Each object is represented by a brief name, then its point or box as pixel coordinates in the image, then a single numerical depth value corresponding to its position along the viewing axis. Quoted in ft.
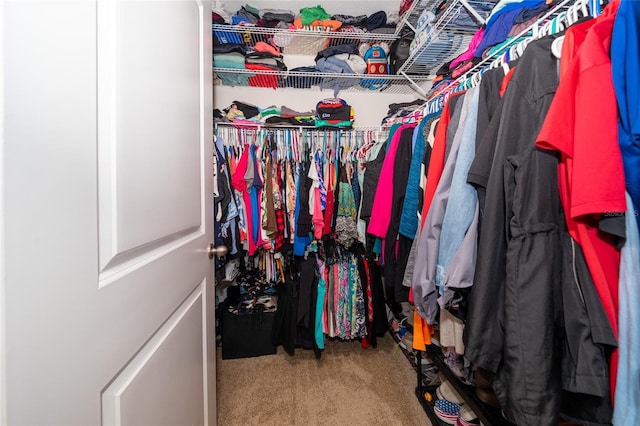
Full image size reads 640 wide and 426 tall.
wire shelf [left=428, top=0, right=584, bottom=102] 2.38
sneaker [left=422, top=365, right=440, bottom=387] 4.82
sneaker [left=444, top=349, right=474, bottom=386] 3.22
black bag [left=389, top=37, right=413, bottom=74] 5.62
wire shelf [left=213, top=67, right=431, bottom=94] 5.87
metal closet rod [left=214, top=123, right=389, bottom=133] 5.62
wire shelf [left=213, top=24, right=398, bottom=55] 5.44
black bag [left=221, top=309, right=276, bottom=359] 5.82
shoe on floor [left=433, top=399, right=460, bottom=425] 3.92
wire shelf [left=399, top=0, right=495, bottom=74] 3.90
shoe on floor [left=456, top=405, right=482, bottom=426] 3.56
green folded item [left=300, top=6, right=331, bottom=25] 5.72
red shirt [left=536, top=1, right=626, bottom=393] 1.49
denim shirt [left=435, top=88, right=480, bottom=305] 2.29
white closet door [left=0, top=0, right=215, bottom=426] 0.89
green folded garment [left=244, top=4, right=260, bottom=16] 5.71
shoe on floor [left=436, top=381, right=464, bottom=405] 3.93
